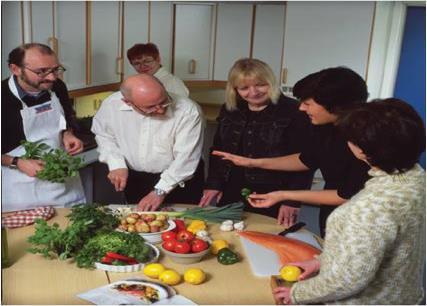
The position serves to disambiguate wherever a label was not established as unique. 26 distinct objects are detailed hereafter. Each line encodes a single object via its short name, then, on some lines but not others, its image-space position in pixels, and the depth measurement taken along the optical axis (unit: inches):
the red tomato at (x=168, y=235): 60.1
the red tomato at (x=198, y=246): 58.4
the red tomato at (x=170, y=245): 58.6
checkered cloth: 66.8
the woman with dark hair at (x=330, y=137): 62.6
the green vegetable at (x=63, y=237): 58.1
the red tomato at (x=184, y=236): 60.2
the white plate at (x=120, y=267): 55.8
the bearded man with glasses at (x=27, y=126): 74.2
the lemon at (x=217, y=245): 61.4
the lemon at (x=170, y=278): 53.6
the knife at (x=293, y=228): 69.3
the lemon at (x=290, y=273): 55.1
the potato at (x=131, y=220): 65.5
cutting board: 58.0
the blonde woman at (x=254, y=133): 80.1
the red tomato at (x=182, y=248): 57.9
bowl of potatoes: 63.4
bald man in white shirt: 76.0
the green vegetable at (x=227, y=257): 59.0
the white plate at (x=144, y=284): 50.6
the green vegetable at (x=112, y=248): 56.8
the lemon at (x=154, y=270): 54.9
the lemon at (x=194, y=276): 53.8
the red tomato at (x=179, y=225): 65.6
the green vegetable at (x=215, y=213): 71.7
